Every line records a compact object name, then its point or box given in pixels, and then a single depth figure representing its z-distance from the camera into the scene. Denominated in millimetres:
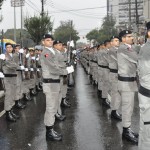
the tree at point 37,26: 28891
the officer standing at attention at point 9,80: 7832
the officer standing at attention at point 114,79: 7657
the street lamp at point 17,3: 46200
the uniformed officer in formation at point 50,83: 6086
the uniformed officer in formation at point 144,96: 3838
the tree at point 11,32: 49022
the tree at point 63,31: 96375
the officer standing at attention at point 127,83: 5867
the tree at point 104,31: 90138
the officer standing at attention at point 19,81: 9017
